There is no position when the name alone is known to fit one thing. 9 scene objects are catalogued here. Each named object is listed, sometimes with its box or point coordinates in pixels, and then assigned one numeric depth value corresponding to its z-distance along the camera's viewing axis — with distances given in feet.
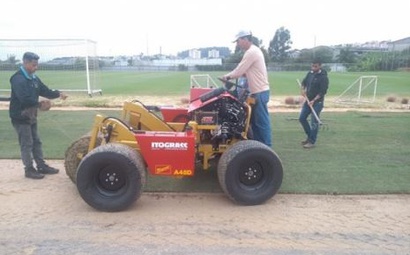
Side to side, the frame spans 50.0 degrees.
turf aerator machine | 17.40
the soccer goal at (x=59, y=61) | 68.85
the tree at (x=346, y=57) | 238.27
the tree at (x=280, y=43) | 288.71
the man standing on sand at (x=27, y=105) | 20.98
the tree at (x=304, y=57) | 220.25
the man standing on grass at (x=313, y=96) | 29.07
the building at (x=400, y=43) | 315.21
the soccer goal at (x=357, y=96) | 62.75
